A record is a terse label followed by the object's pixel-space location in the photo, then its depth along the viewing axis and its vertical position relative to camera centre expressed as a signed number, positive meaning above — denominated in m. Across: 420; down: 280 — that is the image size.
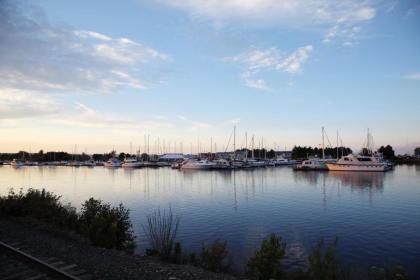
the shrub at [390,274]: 10.48 -3.75
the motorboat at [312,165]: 107.50 -2.80
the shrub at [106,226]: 15.39 -3.12
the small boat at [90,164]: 184.73 -2.50
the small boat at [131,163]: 152.25 -2.14
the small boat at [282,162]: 155.14 -2.44
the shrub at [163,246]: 14.44 -3.83
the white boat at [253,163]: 132.50 -2.52
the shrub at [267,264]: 11.92 -3.65
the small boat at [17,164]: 179.50 -1.87
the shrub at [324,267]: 11.72 -3.79
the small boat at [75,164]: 187.30 -2.43
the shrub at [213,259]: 13.36 -3.92
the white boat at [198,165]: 121.62 -2.54
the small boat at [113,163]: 160.57 -1.88
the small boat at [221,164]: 122.01 -2.38
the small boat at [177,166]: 135.44 -3.09
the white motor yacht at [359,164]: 91.88 -2.29
